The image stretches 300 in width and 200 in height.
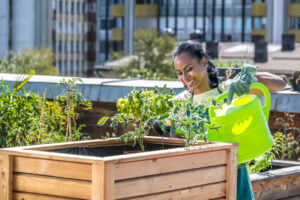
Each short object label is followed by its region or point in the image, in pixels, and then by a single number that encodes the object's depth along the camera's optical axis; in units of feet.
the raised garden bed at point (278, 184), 16.81
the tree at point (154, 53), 170.30
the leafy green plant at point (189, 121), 11.23
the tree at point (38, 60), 174.81
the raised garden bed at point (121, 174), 9.68
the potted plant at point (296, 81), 25.22
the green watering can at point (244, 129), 11.72
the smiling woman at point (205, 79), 12.67
